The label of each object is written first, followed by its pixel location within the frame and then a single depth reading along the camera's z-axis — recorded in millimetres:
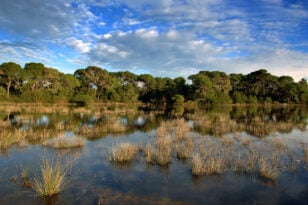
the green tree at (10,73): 55969
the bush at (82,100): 61188
